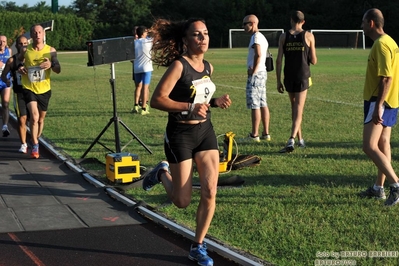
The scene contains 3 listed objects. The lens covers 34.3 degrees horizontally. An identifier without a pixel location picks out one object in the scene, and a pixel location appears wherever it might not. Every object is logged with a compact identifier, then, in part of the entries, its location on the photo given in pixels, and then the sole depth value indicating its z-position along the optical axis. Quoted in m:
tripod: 9.84
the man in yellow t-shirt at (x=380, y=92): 6.92
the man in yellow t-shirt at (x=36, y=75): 10.44
